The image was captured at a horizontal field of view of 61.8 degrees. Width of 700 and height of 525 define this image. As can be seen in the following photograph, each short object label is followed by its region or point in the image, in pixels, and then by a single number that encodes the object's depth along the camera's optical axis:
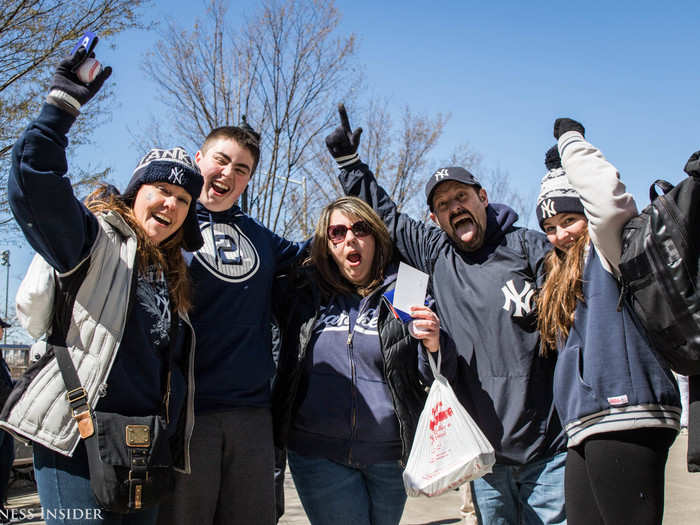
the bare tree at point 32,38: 7.15
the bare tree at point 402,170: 14.86
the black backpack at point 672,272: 1.86
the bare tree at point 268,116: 10.93
